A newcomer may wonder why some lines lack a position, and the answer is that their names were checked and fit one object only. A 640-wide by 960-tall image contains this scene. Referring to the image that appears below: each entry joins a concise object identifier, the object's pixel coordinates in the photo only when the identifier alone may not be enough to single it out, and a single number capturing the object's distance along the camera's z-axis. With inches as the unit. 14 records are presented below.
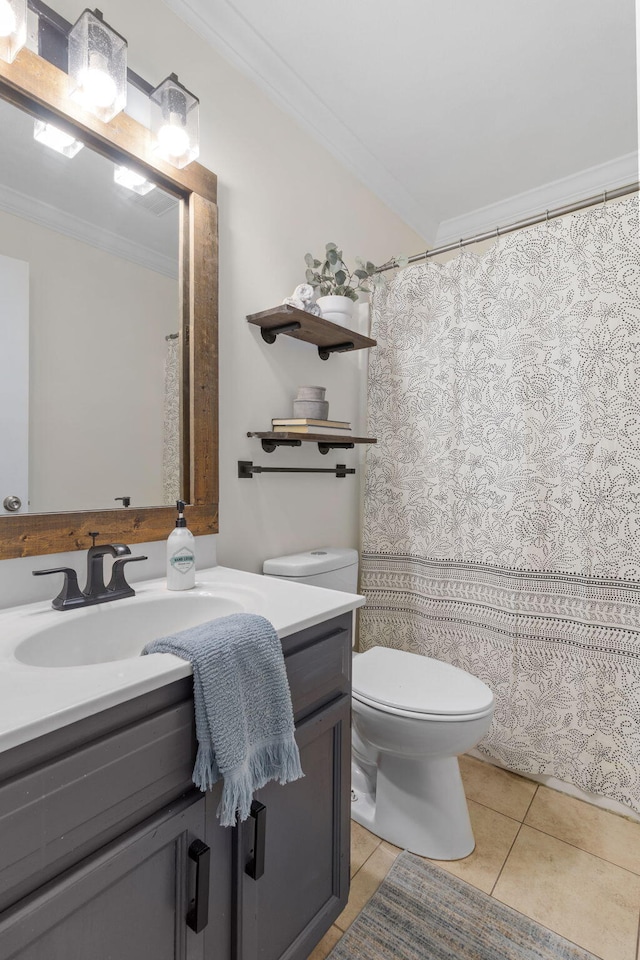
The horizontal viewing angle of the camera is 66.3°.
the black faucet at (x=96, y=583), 40.9
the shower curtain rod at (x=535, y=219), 60.5
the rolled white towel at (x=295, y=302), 63.7
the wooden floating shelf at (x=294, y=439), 63.2
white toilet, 52.1
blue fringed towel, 30.1
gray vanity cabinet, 23.4
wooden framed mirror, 41.9
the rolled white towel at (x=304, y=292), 65.3
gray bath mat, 44.7
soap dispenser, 47.3
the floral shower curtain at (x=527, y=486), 61.8
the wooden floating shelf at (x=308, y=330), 61.4
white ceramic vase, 70.3
